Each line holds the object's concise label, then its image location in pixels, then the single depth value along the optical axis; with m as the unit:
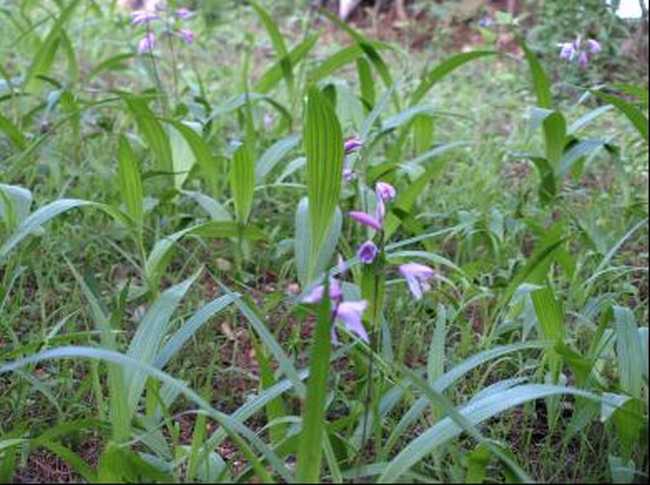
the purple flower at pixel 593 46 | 3.15
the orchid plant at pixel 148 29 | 3.27
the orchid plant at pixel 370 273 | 1.38
